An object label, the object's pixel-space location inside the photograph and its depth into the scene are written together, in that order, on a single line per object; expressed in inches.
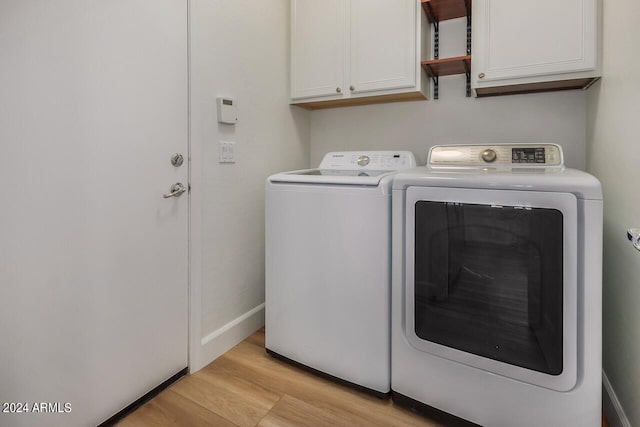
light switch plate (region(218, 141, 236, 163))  69.6
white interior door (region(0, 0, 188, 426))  40.5
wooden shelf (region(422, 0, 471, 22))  71.1
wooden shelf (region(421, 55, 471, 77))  71.5
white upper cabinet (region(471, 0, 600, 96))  58.2
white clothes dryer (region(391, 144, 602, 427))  42.9
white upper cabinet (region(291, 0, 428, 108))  73.1
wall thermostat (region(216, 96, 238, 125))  68.2
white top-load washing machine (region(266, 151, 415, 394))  56.6
